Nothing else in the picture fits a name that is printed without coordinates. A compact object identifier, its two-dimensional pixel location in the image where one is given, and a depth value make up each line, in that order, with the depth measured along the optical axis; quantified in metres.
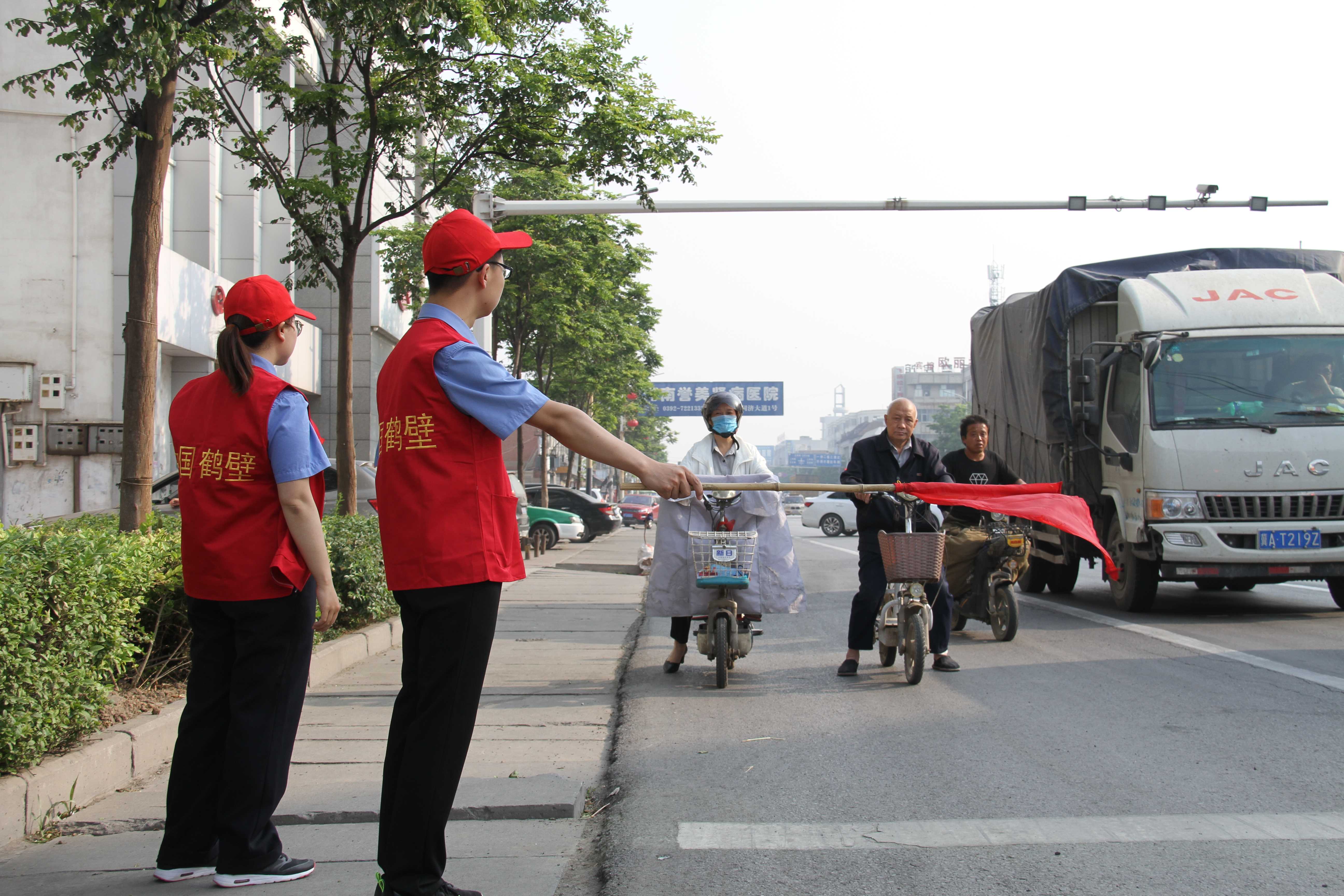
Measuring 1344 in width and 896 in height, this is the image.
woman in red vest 3.49
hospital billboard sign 55.34
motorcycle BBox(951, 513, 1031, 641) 9.06
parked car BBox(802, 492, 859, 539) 37.09
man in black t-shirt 8.96
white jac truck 9.77
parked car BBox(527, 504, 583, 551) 25.53
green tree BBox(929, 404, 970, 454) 94.38
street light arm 14.55
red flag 6.21
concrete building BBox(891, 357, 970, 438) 137.00
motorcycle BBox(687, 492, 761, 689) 6.92
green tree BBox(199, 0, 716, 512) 11.05
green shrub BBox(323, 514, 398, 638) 8.19
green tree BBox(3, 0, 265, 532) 6.47
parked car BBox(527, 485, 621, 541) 31.69
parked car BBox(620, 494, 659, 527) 48.03
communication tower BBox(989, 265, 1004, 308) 101.00
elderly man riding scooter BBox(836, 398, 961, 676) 7.38
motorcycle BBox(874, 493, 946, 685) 7.01
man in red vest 2.99
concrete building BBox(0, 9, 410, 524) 16.16
